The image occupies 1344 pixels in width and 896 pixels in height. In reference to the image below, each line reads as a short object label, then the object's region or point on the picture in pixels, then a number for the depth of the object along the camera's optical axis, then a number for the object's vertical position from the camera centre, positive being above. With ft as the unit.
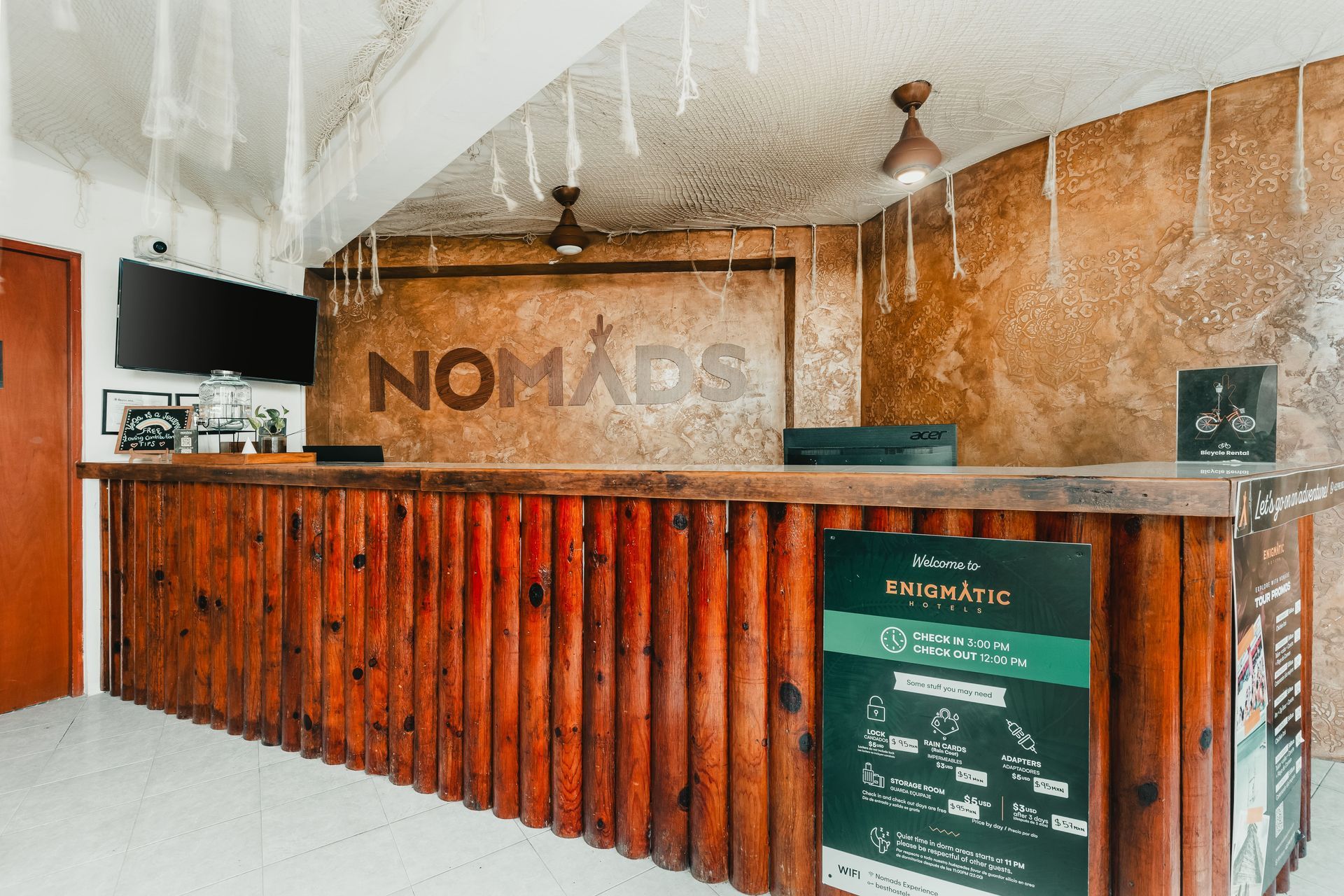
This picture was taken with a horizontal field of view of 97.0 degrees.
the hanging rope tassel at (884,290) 13.20 +3.42
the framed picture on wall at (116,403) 10.69 +0.70
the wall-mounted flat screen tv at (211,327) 10.70 +2.26
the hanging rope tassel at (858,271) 13.99 +4.06
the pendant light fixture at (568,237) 12.65 +4.40
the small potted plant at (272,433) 9.02 +0.13
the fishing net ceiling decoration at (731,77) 7.20 +5.16
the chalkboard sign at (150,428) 10.53 +0.24
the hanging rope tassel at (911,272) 12.44 +3.58
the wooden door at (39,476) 9.66 -0.59
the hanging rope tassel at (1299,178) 7.89 +3.53
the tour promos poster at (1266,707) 4.18 -2.07
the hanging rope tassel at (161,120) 4.09 +2.37
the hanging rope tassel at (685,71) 5.26 +3.51
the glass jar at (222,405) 10.85 +0.67
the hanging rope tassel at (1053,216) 9.91 +3.80
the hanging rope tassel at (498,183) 9.45 +4.43
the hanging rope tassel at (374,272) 13.65 +4.15
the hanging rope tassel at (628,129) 6.47 +3.47
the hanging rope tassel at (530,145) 7.92 +4.40
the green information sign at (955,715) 4.12 -2.00
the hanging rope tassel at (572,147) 7.49 +3.75
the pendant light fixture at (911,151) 8.96 +4.51
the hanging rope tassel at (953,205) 11.52 +4.66
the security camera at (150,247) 10.96 +3.60
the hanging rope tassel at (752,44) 5.00 +3.43
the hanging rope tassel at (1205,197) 8.50 +3.55
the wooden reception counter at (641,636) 3.97 -1.88
